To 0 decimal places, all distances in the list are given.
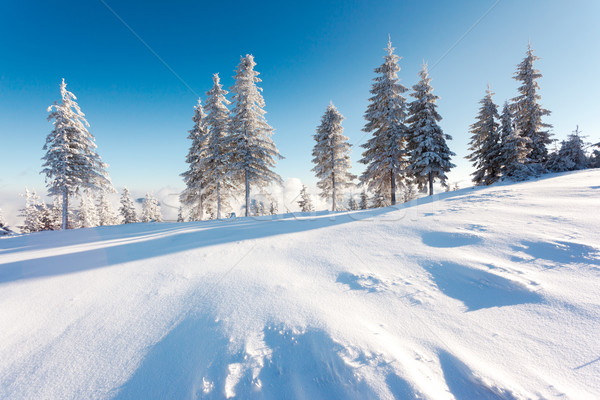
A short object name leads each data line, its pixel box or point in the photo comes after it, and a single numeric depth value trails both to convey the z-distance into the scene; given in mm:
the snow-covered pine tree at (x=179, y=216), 36806
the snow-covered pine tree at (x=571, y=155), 15188
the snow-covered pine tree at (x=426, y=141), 15664
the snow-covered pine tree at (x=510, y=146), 15758
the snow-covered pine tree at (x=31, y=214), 28531
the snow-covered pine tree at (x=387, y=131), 15883
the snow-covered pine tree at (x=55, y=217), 28750
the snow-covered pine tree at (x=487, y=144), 19266
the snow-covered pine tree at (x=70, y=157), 15992
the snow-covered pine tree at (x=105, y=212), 34094
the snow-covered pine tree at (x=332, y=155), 18844
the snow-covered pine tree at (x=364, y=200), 32688
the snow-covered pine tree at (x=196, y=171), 18828
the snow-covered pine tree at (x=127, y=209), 33500
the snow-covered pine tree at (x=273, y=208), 40719
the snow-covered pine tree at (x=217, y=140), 17422
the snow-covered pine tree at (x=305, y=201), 33500
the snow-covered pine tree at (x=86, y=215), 28781
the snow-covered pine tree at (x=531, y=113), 18547
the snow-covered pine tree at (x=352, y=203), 38578
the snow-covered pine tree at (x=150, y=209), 37575
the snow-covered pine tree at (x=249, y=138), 16250
